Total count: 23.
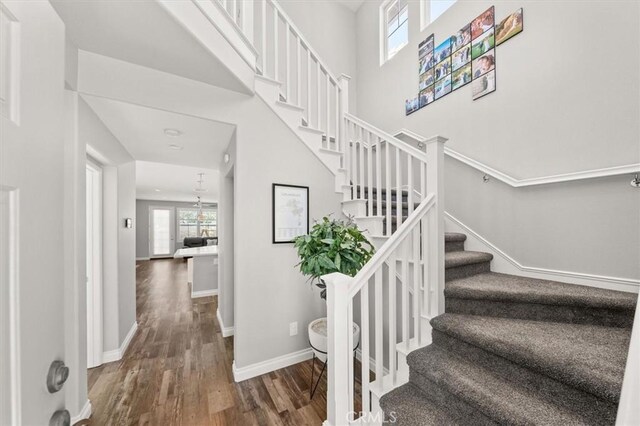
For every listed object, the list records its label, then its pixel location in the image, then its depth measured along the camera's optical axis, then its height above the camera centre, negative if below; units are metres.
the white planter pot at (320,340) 1.97 -1.03
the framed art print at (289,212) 2.26 +0.02
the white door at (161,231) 9.99 -0.65
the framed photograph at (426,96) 2.89 +1.40
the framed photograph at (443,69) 2.69 +1.61
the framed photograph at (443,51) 2.68 +1.81
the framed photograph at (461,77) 2.51 +1.42
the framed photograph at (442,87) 2.69 +1.41
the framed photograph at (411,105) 3.08 +1.39
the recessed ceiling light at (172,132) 2.31 +0.80
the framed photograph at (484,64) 2.30 +1.43
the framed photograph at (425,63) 2.89 +1.81
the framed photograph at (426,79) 2.89 +1.61
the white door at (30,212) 0.44 +0.01
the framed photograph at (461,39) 2.50 +1.81
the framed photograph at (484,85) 2.30 +1.23
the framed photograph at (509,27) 2.11 +1.64
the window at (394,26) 3.31 +2.65
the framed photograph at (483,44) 2.31 +1.63
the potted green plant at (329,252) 1.74 -0.28
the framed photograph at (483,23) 2.31 +1.83
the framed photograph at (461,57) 2.51 +1.62
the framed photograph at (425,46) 2.89 +2.00
